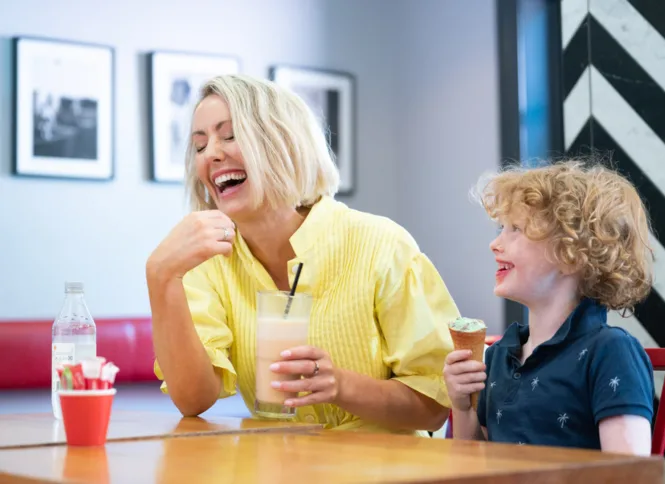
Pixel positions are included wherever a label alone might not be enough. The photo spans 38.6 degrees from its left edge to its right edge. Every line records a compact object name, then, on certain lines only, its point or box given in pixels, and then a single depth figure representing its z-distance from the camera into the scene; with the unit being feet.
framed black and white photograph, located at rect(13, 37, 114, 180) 11.57
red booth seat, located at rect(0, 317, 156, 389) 10.43
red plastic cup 4.04
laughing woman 5.69
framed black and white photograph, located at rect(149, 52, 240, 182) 12.49
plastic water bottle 6.04
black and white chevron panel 9.44
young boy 4.96
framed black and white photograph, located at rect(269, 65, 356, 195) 13.91
